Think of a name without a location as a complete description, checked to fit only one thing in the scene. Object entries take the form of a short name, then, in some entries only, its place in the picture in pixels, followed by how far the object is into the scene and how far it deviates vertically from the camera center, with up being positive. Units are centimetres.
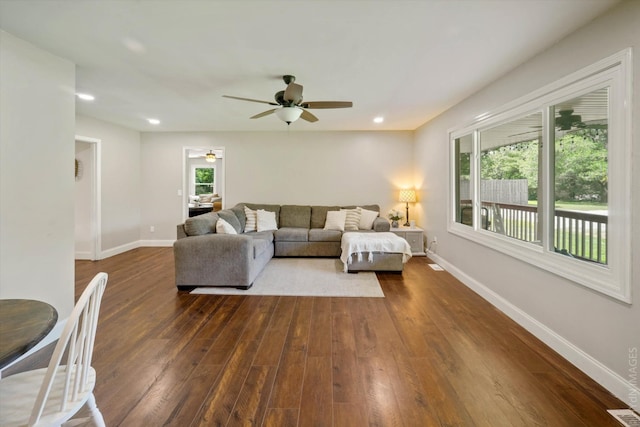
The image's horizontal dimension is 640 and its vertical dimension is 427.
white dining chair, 97 -74
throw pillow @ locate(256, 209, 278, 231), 543 -25
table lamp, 575 +24
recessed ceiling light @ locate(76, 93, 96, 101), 375 +148
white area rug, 353 -102
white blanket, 419 -58
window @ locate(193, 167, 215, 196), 1135 +107
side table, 541 -58
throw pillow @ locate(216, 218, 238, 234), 390 -29
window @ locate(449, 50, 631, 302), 185 +26
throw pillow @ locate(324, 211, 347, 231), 554 -25
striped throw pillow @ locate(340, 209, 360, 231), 558 -25
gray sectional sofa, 359 -62
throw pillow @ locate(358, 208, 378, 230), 562 -23
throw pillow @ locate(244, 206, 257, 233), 543 -25
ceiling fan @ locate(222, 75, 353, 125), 303 +116
